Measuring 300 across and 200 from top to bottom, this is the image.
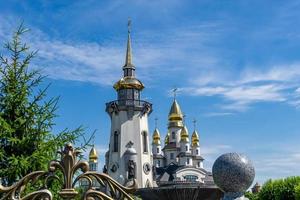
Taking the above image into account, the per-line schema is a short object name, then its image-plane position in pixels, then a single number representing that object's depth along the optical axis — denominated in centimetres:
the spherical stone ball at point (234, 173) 973
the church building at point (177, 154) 7615
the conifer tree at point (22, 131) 756
